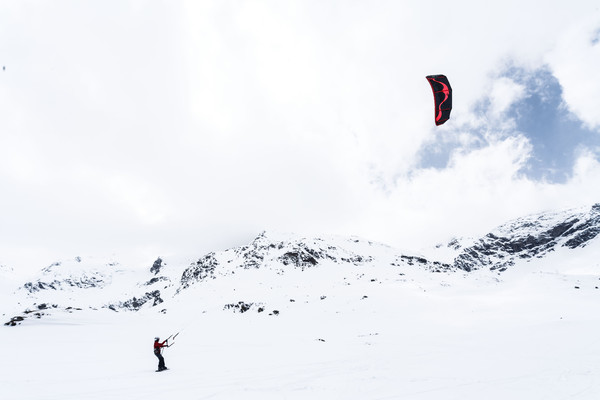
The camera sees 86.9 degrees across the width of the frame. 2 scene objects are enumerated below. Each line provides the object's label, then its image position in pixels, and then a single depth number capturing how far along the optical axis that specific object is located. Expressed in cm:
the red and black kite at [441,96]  1725
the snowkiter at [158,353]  1245
